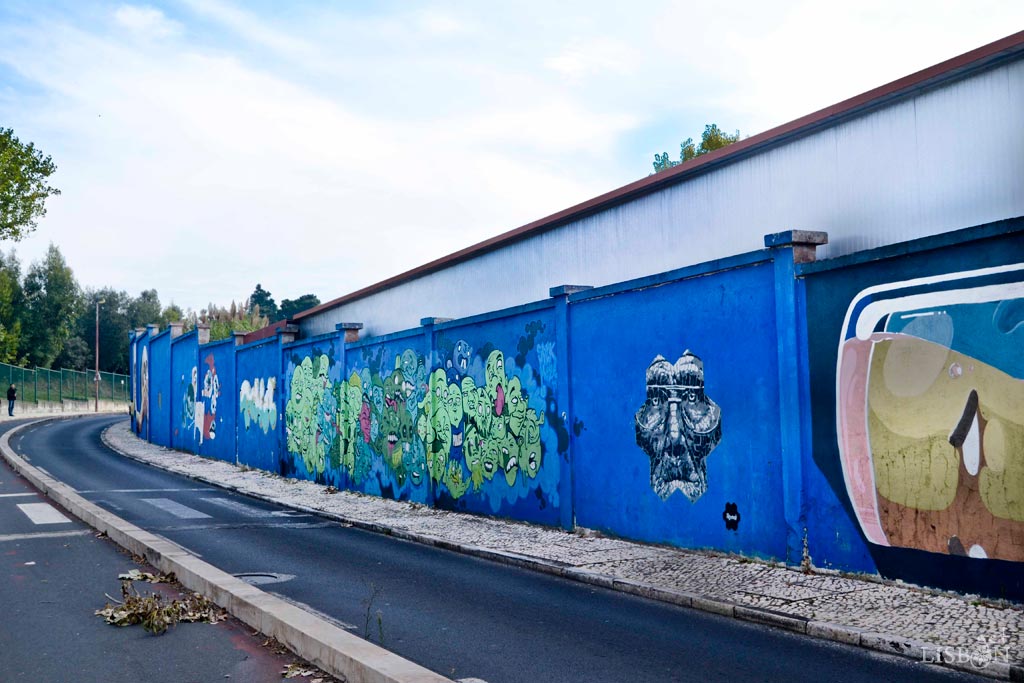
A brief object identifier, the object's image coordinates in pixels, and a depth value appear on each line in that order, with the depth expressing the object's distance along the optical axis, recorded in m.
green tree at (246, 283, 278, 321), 116.81
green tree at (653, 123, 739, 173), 39.81
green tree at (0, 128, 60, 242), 37.25
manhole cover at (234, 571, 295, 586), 8.39
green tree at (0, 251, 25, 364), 59.34
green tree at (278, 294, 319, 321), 103.88
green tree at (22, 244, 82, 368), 67.00
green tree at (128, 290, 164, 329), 76.62
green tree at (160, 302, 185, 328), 80.25
